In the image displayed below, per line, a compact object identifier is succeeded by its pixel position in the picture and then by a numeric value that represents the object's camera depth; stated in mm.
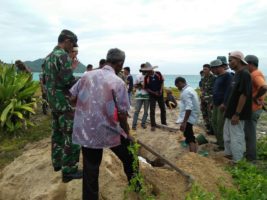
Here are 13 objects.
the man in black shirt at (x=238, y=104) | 3533
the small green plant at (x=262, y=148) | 4049
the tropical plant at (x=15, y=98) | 5018
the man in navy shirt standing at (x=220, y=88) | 4066
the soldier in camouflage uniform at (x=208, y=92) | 5053
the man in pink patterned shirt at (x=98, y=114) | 2315
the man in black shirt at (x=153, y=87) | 5411
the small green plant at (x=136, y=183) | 2457
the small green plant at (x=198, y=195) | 2422
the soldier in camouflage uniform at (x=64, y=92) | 2670
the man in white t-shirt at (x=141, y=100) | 5456
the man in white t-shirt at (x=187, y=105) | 3846
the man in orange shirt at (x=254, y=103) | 3801
